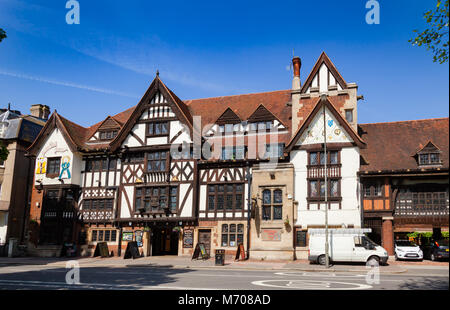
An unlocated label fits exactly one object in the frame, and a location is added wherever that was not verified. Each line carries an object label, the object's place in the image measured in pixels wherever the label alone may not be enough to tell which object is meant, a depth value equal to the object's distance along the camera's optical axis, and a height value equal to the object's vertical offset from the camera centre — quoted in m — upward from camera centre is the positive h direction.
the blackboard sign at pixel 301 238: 26.87 -1.10
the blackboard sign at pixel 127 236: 30.64 -1.38
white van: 22.14 -1.43
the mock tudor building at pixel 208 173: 27.19 +3.50
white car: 23.81 -1.67
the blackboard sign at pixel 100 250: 29.55 -2.46
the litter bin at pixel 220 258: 23.19 -2.23
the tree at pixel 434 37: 11.49 +5.74
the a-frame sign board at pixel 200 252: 26.78 -2.20
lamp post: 21.36 -1.54
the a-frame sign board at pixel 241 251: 26.44 -2.04
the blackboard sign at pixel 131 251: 28.05 -2.34
